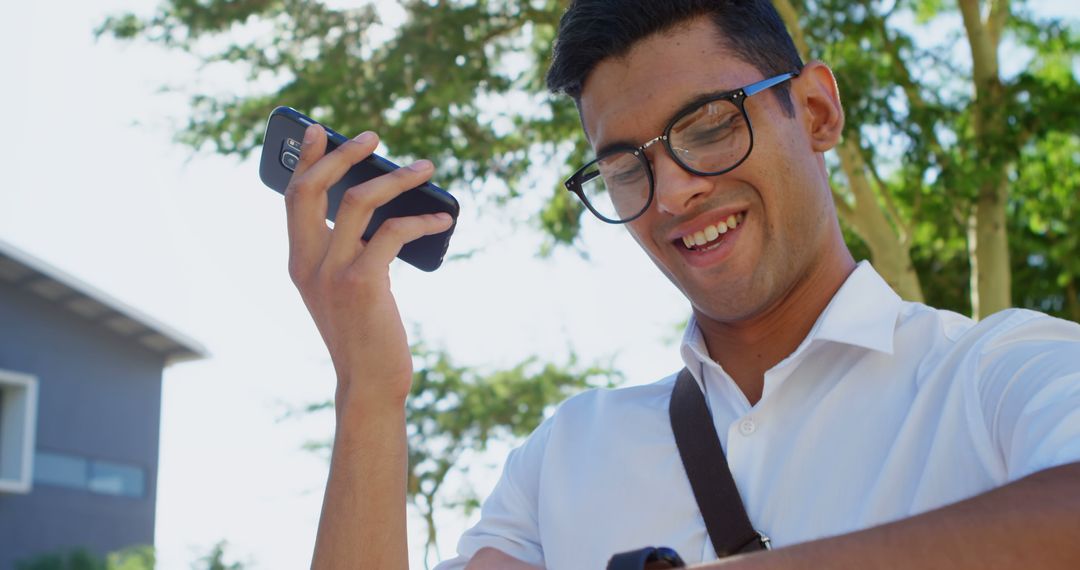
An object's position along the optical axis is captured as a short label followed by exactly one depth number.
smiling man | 1.48
